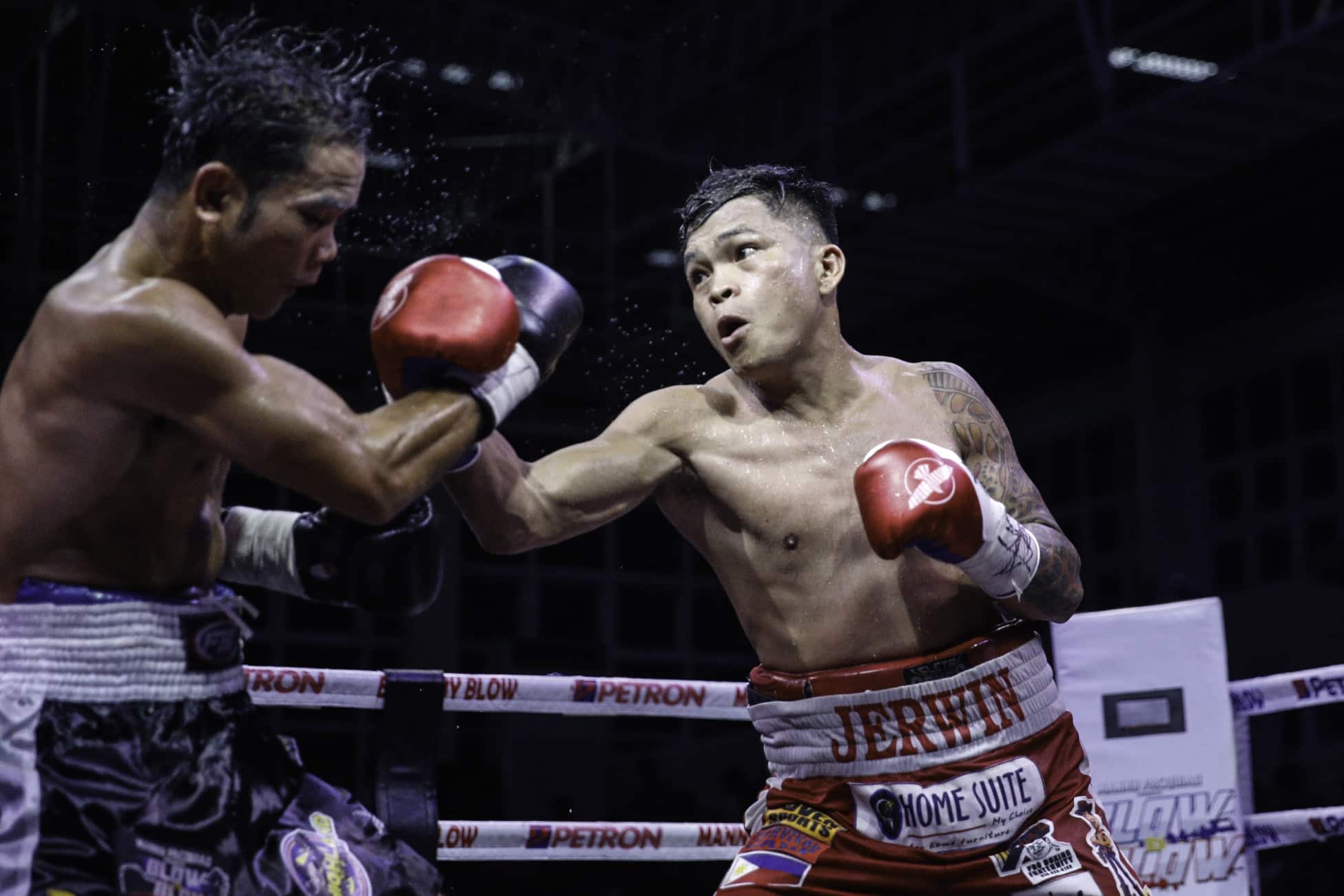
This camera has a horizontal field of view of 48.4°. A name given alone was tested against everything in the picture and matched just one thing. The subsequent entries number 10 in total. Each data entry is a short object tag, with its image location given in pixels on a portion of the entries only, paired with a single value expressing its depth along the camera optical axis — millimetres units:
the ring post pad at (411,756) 2695
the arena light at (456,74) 8297
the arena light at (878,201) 10430
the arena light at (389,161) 5973
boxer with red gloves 2301
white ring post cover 3332
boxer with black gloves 1666
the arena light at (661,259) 11031
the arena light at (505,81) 8664
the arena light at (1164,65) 9062
